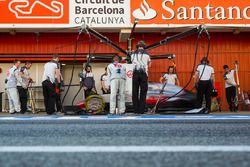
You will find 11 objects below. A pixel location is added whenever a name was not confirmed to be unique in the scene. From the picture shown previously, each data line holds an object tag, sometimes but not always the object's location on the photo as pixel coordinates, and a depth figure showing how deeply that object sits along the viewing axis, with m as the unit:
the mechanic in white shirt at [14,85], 12.08
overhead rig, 11.28
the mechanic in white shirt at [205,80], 11.12
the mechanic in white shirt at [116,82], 9.89
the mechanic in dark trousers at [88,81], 12.52
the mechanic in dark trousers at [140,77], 9.53
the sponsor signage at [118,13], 14.37
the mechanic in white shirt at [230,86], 13.02
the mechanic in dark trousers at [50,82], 10.87
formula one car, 11.09
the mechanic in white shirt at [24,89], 12.18
